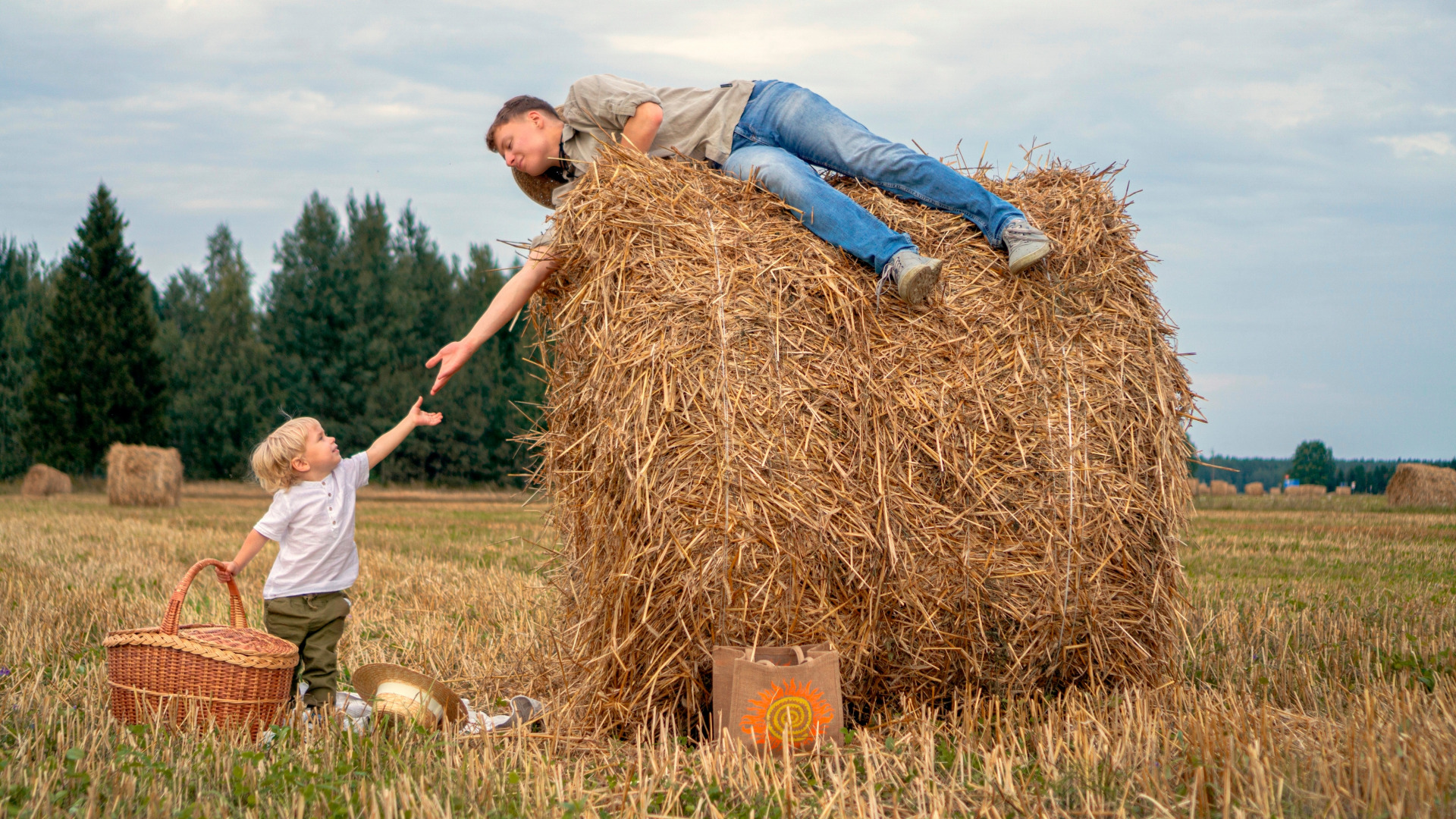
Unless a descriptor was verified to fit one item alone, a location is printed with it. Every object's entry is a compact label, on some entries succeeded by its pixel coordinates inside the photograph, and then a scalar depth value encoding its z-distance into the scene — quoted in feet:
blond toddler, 13.61
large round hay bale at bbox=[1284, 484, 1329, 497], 92.64
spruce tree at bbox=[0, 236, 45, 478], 116.16
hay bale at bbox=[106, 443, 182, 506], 71.26
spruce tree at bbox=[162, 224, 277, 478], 121.19
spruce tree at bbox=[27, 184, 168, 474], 104.53
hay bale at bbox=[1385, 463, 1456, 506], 63.67
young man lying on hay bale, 12.82
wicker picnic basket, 11.95
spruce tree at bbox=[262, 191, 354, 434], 116.06
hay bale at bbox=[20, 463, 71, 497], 87.86
